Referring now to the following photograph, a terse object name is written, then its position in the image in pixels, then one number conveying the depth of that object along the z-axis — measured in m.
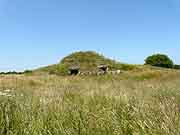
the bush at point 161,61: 39.02
